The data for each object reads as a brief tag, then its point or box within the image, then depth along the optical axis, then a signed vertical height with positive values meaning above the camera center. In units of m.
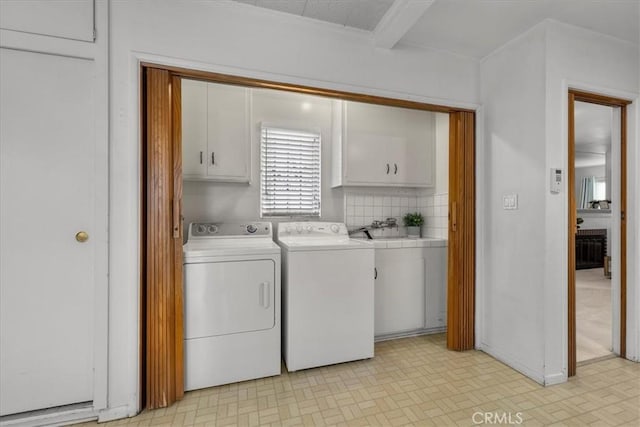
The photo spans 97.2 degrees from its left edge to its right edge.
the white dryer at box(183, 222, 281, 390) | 1.81 -0.67
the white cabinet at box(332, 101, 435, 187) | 2.76 +0.69
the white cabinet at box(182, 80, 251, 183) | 2.32 +0.69
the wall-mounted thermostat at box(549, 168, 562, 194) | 1.91 +0.22
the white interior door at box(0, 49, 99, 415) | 1.45 -0.09
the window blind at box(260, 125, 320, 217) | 2.73 +0.41
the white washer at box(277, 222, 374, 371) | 2.02 -0.66
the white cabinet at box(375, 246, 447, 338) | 2.57 -0.72
